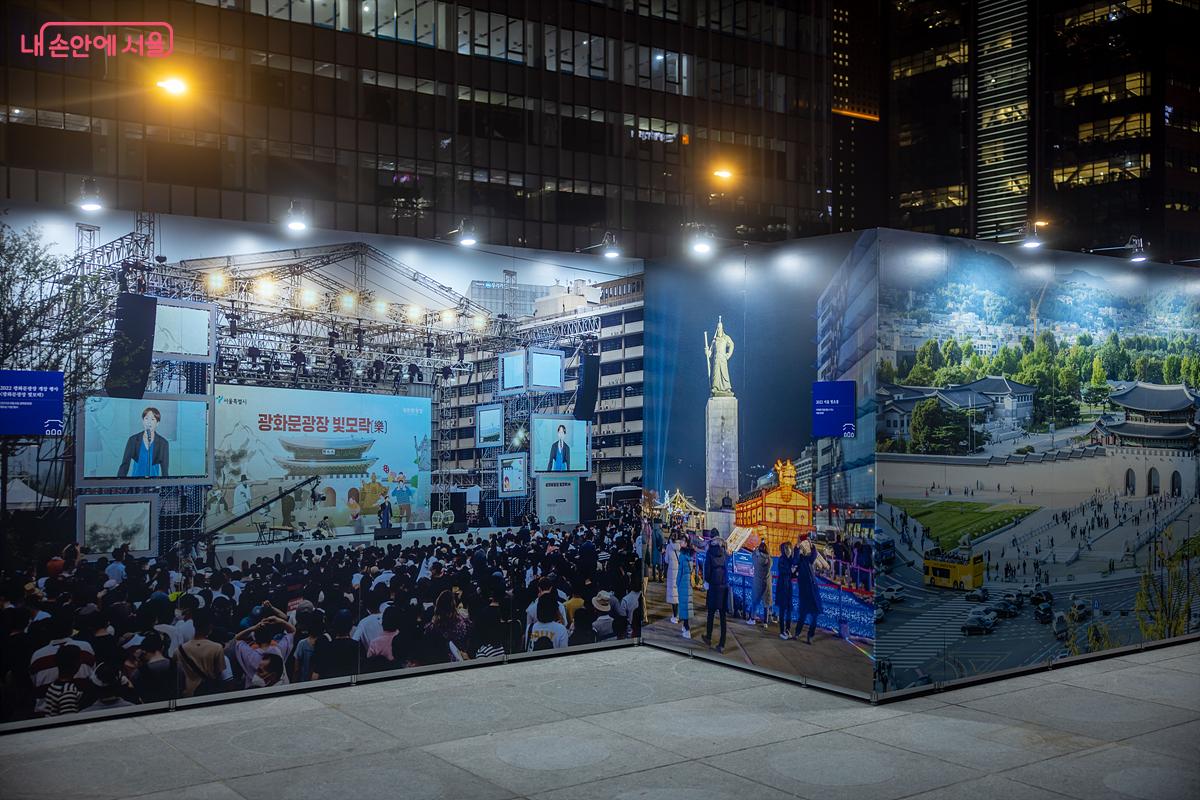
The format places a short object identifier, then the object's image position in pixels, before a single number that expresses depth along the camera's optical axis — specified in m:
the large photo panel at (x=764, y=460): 7.84
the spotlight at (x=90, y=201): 7.34
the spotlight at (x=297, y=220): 8.18
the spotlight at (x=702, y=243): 9.29
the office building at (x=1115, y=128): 58.97
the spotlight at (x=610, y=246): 9.65
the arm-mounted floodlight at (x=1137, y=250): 9.71
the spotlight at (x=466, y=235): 9.20
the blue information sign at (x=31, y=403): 7.02
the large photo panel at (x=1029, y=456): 7.76
